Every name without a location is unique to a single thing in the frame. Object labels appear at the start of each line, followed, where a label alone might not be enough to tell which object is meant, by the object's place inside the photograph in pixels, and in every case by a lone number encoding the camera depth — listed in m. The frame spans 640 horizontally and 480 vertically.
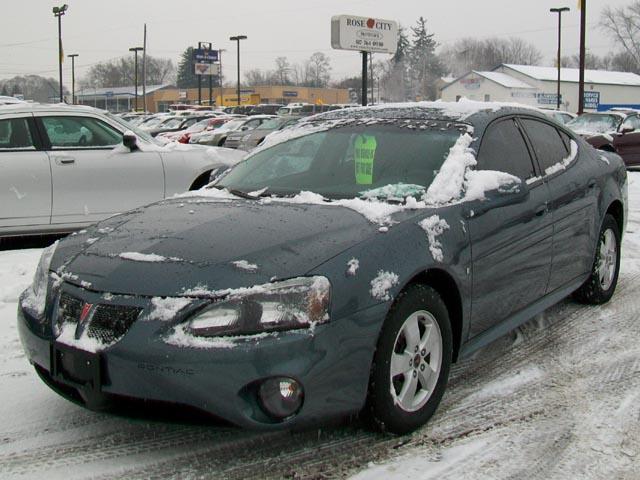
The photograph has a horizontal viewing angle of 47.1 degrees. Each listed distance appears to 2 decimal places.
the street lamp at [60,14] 49.80
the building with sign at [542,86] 69.38
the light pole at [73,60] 76.99
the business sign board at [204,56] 73.71
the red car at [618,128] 17.22
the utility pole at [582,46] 28.11
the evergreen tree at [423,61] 104.43
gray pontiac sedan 2.73
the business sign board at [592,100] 59.22
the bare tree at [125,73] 136.50
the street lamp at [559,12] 43.78
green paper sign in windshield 3.93
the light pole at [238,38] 61.56
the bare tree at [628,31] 92.81
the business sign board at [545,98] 65.50
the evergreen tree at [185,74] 128.12
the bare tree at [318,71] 141.36
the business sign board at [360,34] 17.58
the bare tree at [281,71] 145.50
